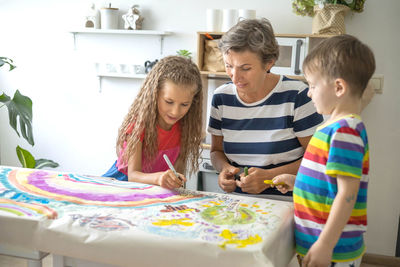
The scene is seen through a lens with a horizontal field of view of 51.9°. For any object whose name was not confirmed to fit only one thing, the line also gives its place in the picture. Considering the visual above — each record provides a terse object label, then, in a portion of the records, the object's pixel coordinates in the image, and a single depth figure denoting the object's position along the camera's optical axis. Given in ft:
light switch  8.41
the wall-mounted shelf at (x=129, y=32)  9.45
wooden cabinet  7.95
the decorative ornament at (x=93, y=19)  9.95
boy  2.79
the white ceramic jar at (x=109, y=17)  9.68
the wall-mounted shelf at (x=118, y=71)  9.64
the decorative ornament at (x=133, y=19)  9.55
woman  4.19
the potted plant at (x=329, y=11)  7.84
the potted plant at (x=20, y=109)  7.50
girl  4.44
